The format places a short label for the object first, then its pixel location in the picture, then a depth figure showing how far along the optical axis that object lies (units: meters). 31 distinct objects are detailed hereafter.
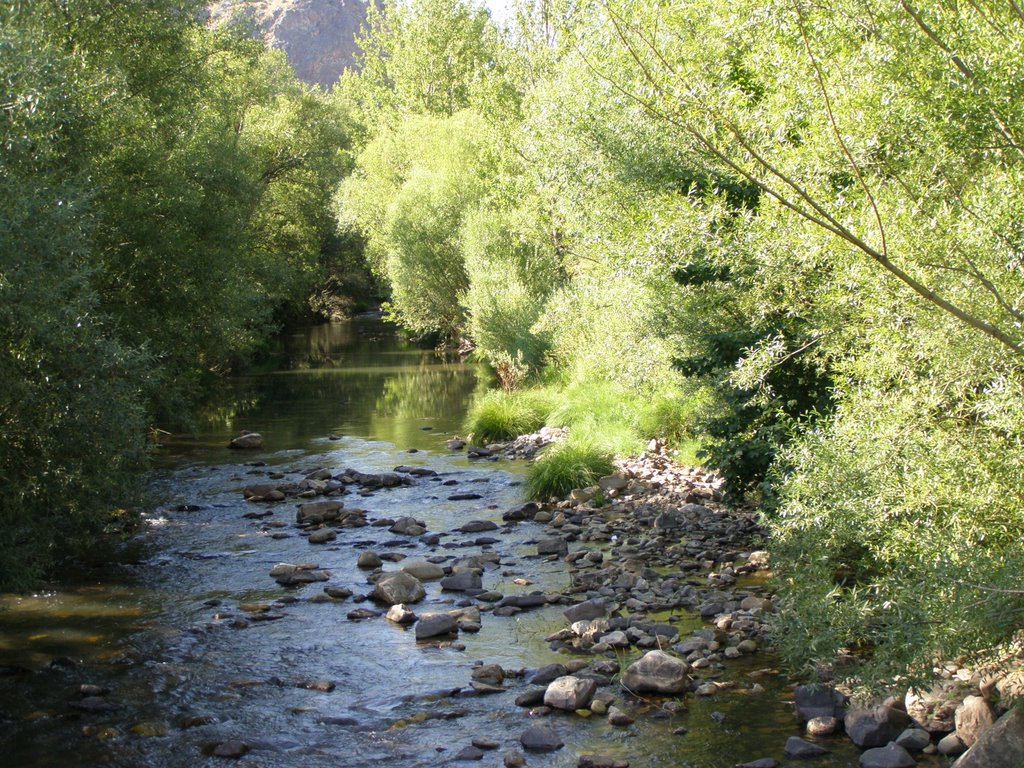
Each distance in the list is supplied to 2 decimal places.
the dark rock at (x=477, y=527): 14.87
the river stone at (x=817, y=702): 7.97
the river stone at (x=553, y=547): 13.46
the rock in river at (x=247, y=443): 22.67
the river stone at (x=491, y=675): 9.15
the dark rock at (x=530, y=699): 8.62
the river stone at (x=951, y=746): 7.16
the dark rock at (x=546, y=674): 9.06
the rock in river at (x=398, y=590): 11.62
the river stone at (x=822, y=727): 7.75
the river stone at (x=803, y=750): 7.41
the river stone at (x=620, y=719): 8.15
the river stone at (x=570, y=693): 8.46
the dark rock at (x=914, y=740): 7.32
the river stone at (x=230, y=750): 7.83
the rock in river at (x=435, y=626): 10.48
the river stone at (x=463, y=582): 12.04
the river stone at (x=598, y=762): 7.35
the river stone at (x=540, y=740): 7.76
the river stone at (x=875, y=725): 7.51
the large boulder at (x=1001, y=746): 6.57
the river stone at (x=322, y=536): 14.49
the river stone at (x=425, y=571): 12.66
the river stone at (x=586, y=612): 10.68
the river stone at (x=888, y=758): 7.06
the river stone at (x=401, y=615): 10.91
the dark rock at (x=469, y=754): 7.66
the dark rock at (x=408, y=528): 14.88
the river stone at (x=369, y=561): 13.18
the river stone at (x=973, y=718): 7.21
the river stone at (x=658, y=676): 8.65
